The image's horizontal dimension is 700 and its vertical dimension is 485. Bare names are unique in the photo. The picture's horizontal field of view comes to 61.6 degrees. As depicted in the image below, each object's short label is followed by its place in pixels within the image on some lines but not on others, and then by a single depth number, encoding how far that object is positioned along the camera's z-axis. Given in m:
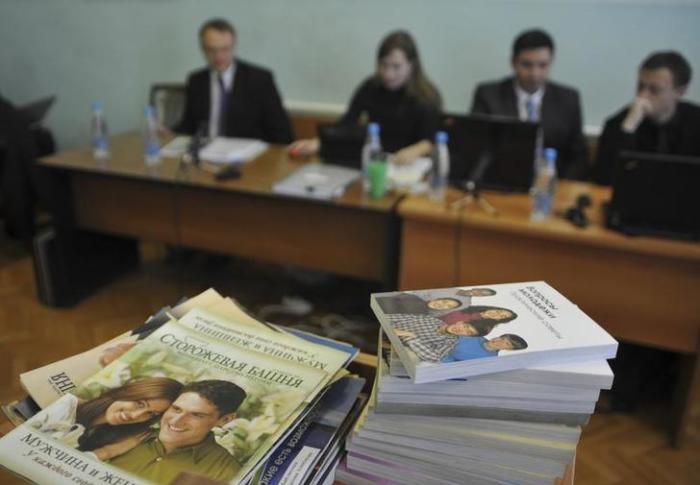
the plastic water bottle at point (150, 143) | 2.48
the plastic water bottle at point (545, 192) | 1.90
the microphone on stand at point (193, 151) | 2.43
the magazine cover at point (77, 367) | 0.74
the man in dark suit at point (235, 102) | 3.02
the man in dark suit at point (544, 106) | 2.59
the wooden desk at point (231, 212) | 2.23
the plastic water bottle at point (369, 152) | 2.19
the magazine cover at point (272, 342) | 0.78
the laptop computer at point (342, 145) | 2.37
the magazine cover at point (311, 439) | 0.68
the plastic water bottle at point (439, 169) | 2.04
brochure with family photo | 0.63
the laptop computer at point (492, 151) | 1.98
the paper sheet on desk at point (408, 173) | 2.23
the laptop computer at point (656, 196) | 1.63
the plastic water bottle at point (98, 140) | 2.57
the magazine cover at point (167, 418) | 0.61
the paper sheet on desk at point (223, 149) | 2.47
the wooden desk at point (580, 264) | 1.78
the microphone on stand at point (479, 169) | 2.05
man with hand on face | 2.22
